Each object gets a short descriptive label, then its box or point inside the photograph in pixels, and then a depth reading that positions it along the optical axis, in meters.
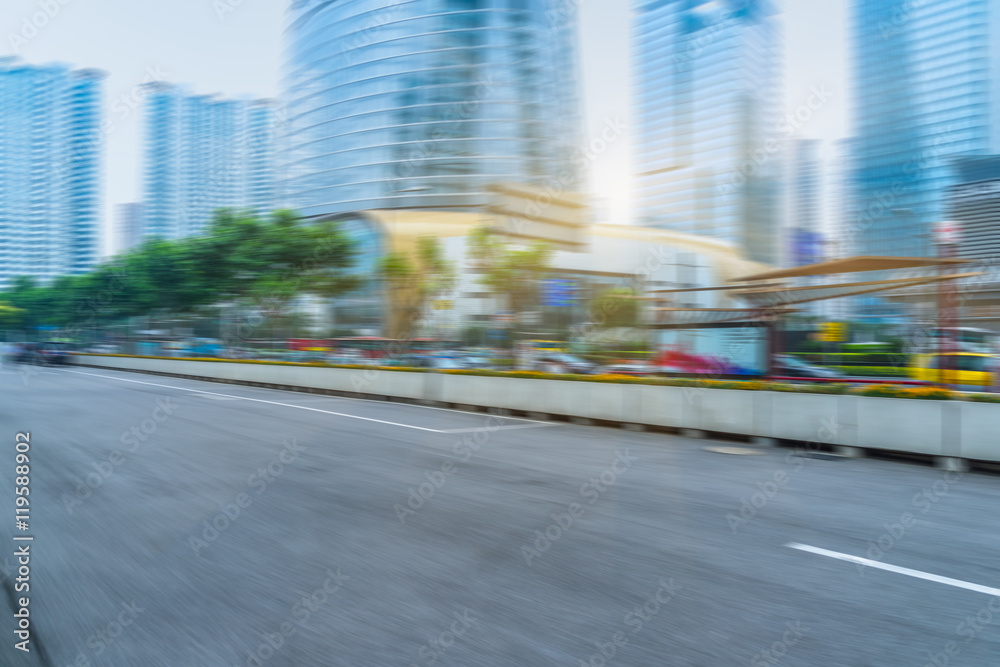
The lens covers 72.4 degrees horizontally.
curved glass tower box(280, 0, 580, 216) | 80.38
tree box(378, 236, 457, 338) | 34.88
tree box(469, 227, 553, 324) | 24.88
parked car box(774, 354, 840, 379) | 14.35
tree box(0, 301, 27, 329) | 75.55
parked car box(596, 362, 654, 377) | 20.19
